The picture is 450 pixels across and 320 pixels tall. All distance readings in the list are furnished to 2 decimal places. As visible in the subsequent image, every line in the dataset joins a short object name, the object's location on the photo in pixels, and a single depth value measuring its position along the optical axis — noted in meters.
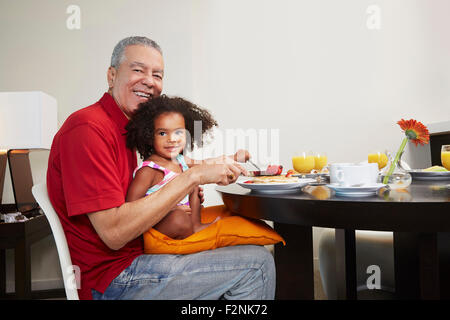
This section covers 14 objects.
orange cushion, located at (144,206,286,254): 1.12
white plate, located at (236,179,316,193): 1.11
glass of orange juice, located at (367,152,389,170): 1.72
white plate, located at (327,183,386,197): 0.95
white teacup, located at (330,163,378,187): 1.05
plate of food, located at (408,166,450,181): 1.44
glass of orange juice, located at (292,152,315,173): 1.82
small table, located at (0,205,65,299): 2.09
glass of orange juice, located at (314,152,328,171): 1.87
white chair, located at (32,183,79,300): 1.02
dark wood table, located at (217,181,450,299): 0.78
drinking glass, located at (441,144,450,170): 1.57
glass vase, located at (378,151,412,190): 1.18
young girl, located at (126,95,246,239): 1.21
